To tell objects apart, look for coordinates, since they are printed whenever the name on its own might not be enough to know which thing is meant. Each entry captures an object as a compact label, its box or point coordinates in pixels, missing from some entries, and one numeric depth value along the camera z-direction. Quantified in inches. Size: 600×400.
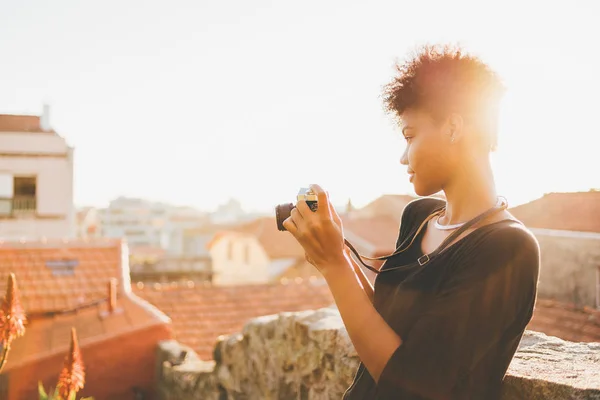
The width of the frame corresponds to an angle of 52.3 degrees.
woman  47.0
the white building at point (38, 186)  520.7
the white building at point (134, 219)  2684.5
